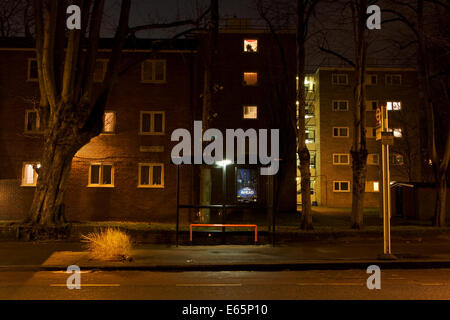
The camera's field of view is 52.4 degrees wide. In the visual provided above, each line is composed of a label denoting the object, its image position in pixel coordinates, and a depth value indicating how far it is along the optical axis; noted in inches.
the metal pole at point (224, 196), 584.4
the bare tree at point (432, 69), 754.2
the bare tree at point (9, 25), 1193.3
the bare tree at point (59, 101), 630.5
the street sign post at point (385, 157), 450.6
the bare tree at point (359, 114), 679.7
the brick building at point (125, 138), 957.8
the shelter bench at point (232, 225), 558.2
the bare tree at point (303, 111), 682.2
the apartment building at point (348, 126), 1585.9
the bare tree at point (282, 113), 1129.8
